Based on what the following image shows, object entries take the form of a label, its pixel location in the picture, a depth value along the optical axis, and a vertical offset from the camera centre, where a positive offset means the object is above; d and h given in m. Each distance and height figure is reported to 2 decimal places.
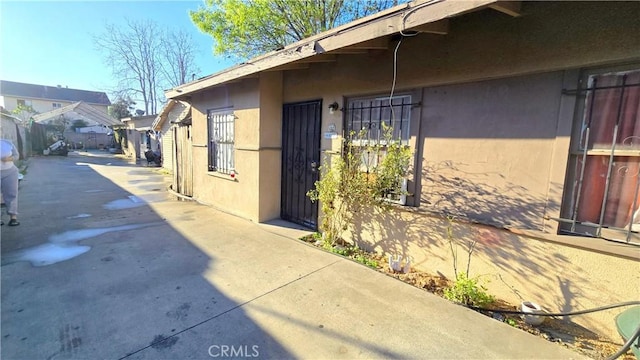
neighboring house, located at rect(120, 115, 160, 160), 19.00 +0.38
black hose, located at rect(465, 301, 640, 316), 2.14 -1.46
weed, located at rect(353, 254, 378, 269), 3.78 -1.62
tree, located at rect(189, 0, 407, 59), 8.65 +4.25
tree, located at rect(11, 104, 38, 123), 26.22 +2.55
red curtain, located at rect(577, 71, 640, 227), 2.30 +0.10
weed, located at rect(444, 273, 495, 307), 2.86 -1.51
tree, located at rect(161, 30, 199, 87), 24.14 +6.86
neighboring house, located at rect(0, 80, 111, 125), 40.78 +6.80
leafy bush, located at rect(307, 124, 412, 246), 3.57 -0.45
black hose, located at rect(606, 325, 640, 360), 1.69 -1.17
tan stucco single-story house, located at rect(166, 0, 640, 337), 2.33 +0.26
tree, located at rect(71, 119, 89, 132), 29.60 +1.66
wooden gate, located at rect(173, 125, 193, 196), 8.11 -0.59
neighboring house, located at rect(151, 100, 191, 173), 13.10 +0.96
